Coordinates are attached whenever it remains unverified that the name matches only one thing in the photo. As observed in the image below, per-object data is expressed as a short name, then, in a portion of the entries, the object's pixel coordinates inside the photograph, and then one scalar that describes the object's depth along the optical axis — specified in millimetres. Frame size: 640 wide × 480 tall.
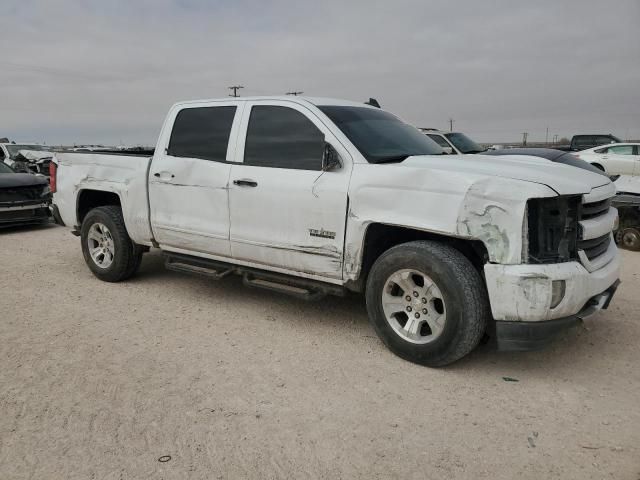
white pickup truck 3398
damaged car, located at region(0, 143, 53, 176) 16906
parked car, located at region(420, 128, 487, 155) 12914
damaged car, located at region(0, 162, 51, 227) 9828
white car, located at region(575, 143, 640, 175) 16312
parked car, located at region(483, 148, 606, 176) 9172
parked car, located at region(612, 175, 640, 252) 7723
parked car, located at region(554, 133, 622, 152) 21556
